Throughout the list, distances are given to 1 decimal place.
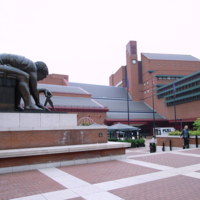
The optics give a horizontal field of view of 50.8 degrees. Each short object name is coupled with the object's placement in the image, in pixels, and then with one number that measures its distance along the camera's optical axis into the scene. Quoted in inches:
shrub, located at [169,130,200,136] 719.9
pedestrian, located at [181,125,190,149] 667.4
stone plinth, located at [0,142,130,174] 304.8
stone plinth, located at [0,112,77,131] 344.2
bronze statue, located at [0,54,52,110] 377.7
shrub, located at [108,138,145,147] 902.4
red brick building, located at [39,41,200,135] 1731.1
